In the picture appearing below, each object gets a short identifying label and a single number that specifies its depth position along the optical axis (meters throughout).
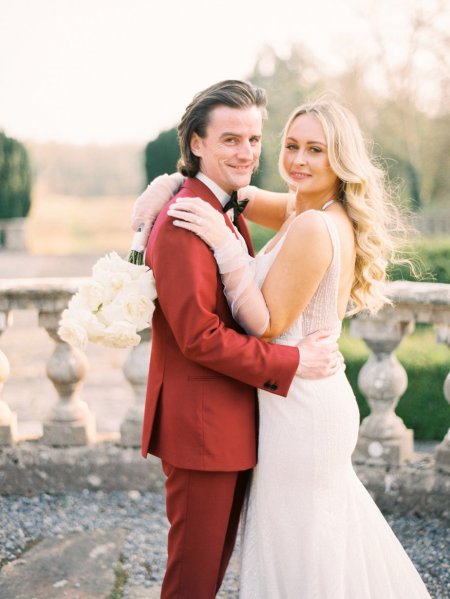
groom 2.32
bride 2.36
